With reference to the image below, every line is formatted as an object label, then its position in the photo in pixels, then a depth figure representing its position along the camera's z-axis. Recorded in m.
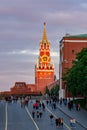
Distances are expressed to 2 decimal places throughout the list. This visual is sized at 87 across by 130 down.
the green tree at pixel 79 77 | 92.89
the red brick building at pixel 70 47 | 145.38
